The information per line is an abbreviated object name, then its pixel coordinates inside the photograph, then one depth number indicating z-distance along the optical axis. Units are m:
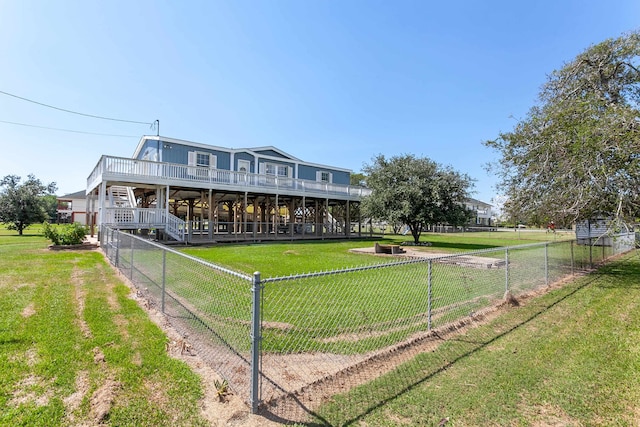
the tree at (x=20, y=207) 26.51
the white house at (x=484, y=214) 67.18
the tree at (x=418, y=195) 17.92
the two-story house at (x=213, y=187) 15.70
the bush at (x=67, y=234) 13.80
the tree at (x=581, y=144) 7.80
